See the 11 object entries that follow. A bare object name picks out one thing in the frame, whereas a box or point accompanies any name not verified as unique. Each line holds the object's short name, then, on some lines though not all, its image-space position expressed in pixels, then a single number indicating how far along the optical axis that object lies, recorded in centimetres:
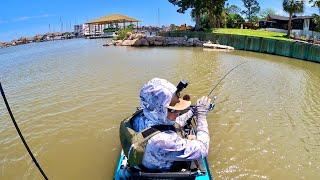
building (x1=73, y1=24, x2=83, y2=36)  8875
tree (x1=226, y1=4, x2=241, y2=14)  5024
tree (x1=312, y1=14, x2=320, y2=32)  2401
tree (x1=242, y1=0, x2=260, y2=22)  5087
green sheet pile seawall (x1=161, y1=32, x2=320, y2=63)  1924
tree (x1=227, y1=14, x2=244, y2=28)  4111
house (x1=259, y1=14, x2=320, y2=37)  3404
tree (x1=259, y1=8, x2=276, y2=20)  5199
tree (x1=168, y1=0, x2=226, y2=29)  3402
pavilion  4574
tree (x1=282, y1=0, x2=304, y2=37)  2688
